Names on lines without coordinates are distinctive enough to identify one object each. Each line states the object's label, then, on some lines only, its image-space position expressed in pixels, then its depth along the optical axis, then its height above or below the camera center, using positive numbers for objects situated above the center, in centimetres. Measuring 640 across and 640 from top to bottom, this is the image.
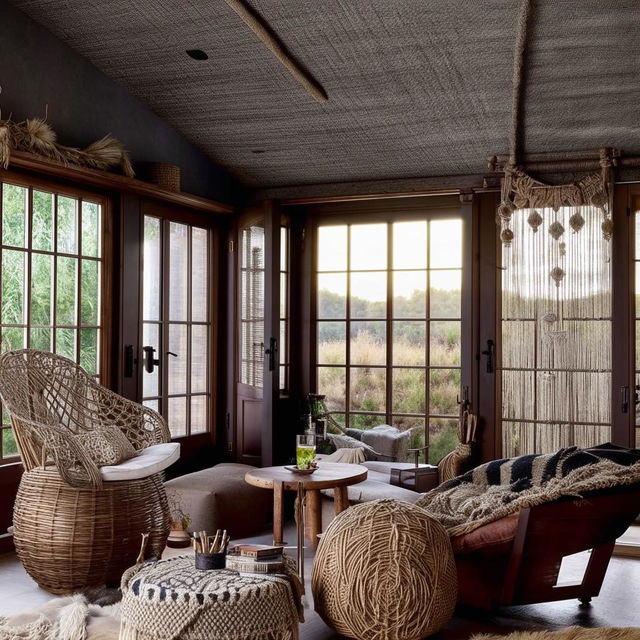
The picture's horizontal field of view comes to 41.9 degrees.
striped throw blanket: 319 -61
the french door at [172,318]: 508 +10
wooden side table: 380 -68
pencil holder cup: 285 -78
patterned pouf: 264 -88
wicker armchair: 365 -76
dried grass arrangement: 405 +98
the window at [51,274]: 430 +32
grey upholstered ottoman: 459 -95
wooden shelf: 424 +86
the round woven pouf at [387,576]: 302 -89
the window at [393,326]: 589 +5
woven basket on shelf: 513 +98
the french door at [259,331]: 557 +1
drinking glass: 402 -57
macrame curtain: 502 +15
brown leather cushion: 319 -80
